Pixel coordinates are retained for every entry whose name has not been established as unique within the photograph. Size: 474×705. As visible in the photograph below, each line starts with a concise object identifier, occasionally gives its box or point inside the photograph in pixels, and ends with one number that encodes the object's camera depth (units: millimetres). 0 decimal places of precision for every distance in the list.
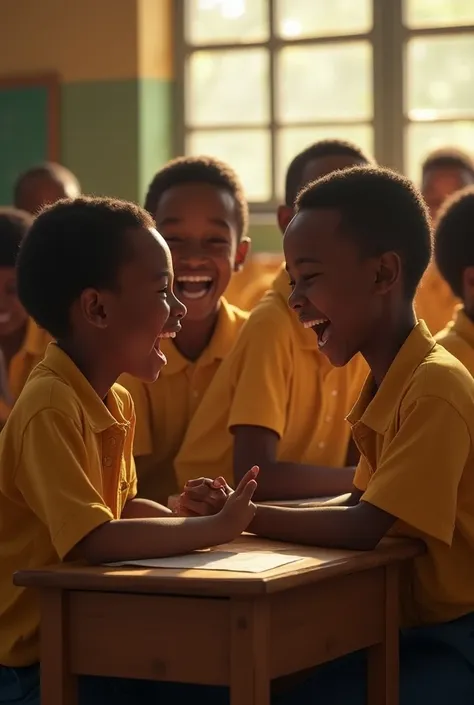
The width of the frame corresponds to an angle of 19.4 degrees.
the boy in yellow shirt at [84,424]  1957
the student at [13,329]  3746
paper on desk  1804
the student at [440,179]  4465
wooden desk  1736
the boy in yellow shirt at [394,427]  2041
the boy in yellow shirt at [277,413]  2861
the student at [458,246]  3037
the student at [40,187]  5219
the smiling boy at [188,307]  3158
